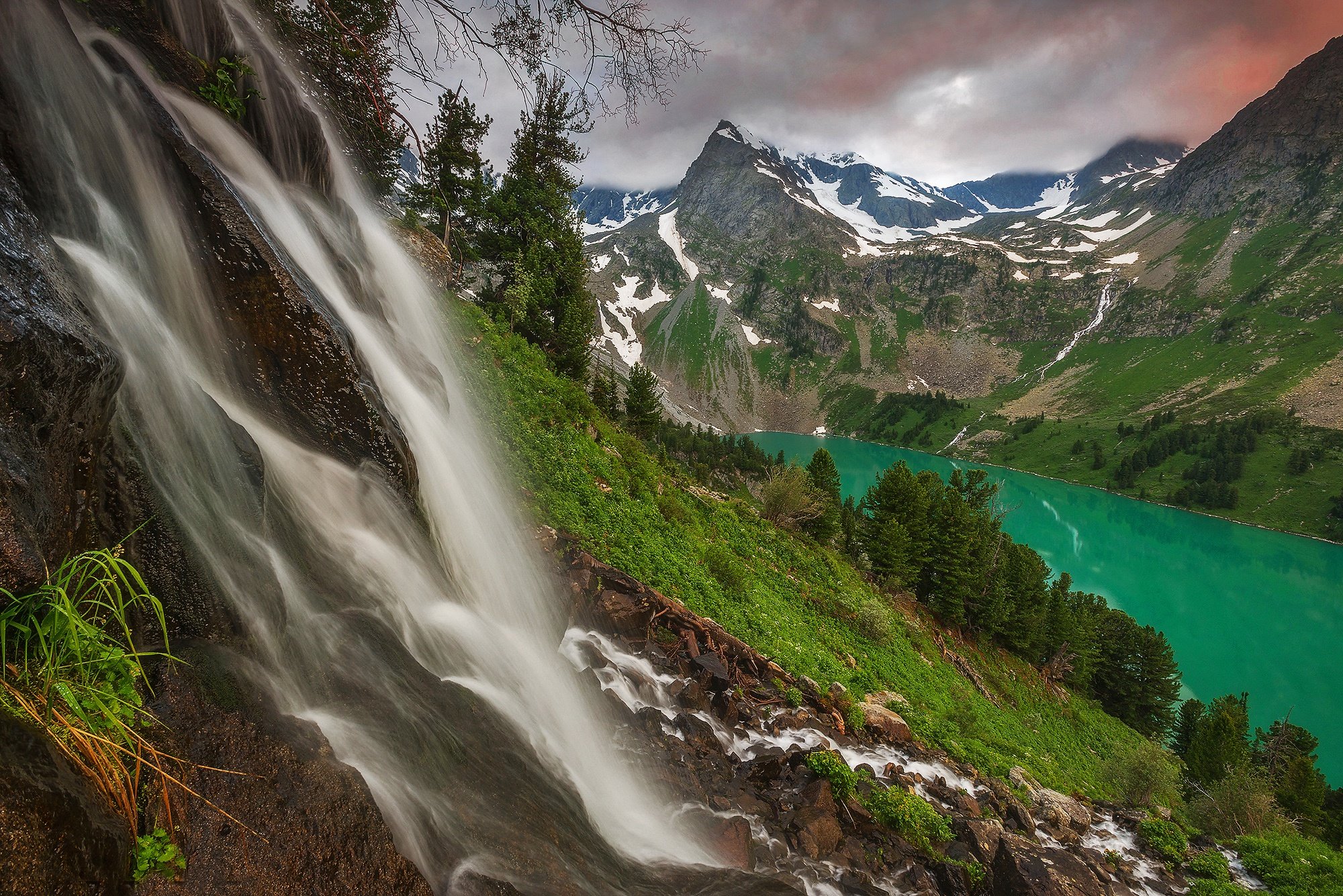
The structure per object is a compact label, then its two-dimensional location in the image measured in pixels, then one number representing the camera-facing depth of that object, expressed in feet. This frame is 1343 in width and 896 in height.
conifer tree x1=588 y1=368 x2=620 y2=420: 123.34
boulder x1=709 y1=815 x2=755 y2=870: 22.49
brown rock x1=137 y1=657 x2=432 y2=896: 10.77
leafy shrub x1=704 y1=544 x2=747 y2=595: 49.67
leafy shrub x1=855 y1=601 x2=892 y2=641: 66.59
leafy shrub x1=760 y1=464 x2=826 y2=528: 112.98
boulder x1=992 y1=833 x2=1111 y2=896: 23.81
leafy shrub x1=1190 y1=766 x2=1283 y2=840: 63.93
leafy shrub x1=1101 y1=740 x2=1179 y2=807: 60.85
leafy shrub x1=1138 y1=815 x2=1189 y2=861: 35.81
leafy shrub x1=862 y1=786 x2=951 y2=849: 26.53
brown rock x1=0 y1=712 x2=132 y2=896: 7.29
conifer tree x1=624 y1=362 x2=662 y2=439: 143.02
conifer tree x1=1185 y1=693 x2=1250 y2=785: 109.09
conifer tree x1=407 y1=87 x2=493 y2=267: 80.69
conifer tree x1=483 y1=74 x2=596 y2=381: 81.82
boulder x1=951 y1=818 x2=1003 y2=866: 26.30
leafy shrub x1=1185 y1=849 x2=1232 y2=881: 34.04
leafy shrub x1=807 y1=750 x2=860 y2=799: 27.20
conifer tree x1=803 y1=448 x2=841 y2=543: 125.49
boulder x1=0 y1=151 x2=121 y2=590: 9.70
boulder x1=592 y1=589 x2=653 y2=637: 32.68
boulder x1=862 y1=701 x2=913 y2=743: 38.24
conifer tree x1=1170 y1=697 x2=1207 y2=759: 142.72
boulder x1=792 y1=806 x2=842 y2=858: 24.06
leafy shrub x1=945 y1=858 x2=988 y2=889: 24.85
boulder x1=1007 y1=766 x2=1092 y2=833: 35.81
